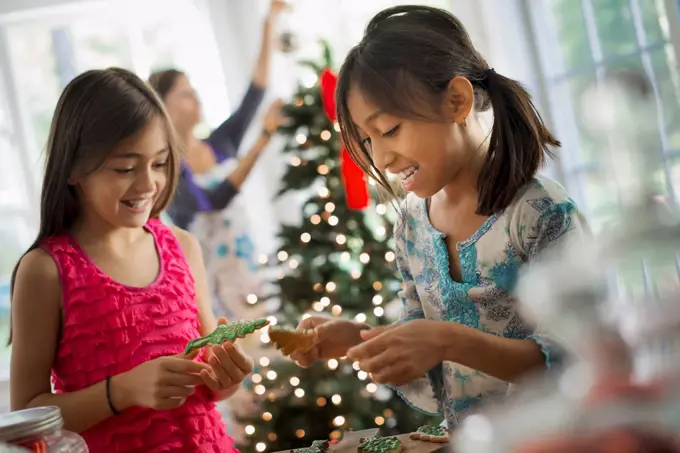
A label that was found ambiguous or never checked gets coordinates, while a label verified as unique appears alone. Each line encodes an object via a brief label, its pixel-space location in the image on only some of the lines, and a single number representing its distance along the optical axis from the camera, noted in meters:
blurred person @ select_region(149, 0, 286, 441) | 3.42
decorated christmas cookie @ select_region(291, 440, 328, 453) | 1.37
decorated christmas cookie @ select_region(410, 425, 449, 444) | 1.24
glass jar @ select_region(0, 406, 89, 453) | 0.72
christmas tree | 2.99
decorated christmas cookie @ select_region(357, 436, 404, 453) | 1.24
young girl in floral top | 1.15
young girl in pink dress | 1.24
